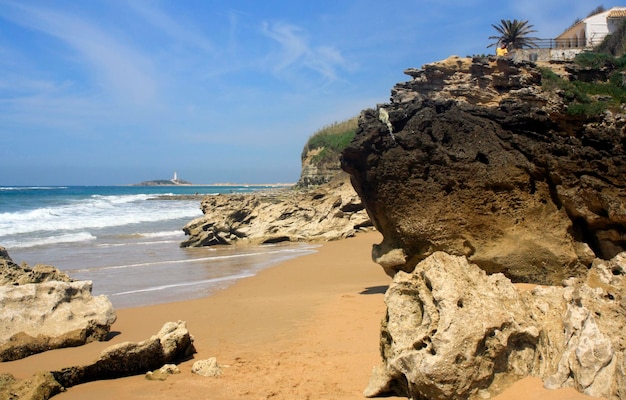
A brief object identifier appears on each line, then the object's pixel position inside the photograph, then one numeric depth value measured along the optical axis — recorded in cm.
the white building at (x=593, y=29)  3378
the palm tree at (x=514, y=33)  4008
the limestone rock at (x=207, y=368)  549
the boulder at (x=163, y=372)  542
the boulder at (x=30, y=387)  465
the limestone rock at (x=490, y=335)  356
